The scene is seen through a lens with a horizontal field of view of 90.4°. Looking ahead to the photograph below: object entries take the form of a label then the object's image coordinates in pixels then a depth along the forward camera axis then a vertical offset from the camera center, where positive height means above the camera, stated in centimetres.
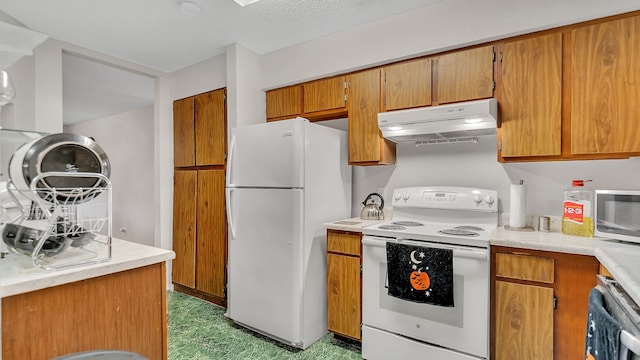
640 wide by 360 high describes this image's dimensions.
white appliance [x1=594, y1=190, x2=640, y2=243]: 162 -19
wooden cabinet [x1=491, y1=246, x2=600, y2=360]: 158 -65
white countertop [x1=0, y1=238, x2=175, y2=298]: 89 -29
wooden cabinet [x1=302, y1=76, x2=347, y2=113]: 264 +71
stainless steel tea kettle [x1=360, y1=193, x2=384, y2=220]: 258 -27
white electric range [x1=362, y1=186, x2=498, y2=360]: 177 -62
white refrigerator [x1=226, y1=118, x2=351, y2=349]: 227 -34
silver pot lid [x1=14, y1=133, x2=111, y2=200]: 100 +6
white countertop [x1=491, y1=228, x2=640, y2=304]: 105 -34
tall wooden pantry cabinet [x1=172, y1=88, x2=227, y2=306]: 309 -20
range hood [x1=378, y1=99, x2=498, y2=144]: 195 +37
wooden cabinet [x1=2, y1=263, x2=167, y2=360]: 92 -46
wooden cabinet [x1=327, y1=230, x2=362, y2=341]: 226 -78
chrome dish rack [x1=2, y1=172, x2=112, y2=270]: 100 -17
